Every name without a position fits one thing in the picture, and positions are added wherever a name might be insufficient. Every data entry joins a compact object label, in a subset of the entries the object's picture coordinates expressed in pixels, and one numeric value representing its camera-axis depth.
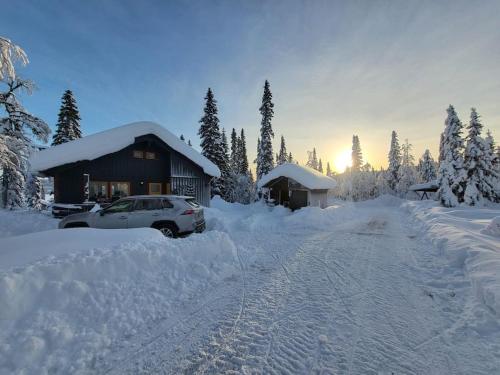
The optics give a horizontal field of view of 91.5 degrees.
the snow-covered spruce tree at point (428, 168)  54.64
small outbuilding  24.34
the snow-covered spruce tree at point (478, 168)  27.16
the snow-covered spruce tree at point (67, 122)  28.73
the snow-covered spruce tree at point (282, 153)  57.75
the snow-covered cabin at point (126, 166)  15.30
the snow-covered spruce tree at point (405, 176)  57.03
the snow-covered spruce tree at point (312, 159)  85.06
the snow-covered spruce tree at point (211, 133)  30.69
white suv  9.10
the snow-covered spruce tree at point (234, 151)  52.31
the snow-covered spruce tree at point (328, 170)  113.90
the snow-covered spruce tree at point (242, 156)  49.12
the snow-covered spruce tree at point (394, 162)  55.12
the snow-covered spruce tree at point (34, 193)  28.12
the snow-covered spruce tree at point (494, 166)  27.16
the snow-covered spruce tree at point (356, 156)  59.42
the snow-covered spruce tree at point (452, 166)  29.05
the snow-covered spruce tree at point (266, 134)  33.91
